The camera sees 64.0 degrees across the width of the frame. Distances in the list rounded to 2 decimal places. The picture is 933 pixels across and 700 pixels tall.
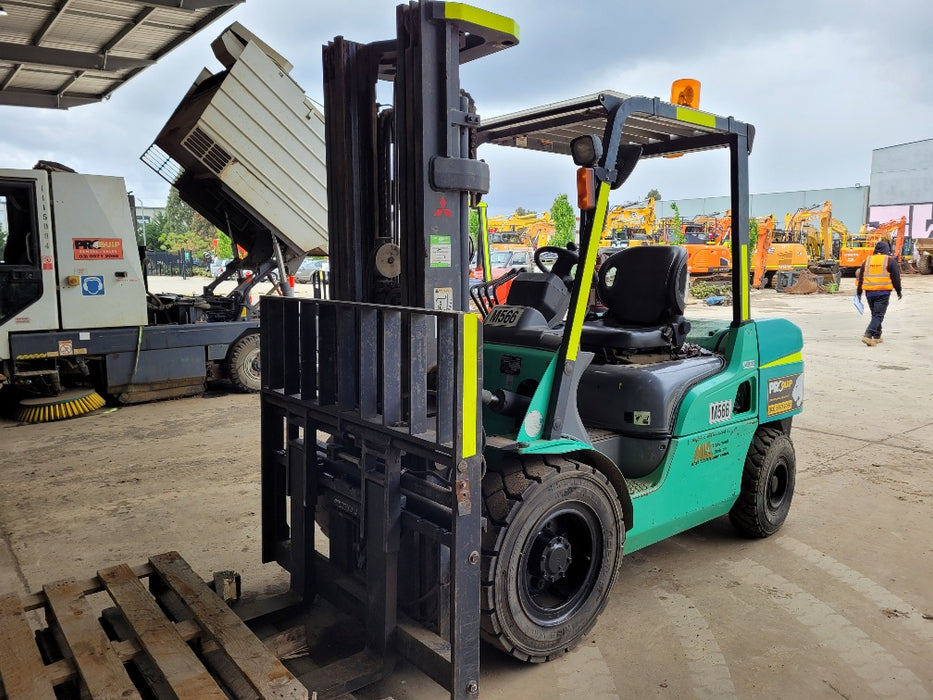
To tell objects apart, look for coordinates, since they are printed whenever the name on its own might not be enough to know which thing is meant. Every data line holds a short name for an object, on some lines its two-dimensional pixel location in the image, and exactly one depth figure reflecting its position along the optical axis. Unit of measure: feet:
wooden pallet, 7.99
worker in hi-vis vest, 41.16
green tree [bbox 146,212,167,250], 179.69
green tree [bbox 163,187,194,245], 192.87
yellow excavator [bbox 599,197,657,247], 85.54
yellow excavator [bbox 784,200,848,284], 90.79
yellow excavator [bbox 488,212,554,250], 95.35
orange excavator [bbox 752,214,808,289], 79.56
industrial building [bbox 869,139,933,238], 154.61
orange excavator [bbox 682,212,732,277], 81.56
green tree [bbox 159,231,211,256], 178.29
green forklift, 9.11
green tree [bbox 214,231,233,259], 155.54
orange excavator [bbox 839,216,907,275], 83.25
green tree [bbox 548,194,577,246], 88.69
